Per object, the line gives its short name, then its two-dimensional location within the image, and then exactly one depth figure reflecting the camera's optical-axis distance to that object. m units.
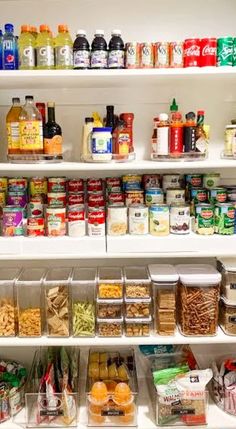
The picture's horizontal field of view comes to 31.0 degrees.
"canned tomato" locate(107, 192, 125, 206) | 1.71
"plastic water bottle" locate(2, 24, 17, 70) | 1.54
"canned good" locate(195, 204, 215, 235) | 1.64
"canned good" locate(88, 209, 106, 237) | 1.64
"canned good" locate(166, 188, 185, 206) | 1.69
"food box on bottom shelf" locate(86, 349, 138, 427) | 1.68
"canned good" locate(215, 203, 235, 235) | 1.64
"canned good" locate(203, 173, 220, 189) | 1.78
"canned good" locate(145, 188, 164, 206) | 1.69
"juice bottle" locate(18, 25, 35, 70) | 1.54
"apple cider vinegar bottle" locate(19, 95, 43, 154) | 1.58
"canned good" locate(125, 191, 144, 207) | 1.71
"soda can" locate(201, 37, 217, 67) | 1.54
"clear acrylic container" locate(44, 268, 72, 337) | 1.70
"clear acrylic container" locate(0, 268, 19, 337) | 1.71
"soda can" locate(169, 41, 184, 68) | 1.55
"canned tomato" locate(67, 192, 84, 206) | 1.68
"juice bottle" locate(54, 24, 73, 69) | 1.54
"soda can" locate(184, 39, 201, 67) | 1.54
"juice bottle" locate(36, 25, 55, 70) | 1.54
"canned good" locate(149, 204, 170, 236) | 1.63
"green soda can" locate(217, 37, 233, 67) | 1.55
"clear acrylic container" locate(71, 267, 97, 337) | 1.71
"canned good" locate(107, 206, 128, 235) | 1.64
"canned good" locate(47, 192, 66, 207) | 1.66
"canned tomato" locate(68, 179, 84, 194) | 1.72
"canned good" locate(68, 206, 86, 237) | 1.64
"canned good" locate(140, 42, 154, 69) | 1.55
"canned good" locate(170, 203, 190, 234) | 1.65
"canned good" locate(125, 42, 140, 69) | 1.55
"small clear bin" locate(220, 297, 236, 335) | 1.70
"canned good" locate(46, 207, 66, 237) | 1.63
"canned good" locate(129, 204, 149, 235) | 1.64
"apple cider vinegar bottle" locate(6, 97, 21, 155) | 1.62
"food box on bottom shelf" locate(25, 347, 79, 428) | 1.71
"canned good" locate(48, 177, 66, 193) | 1.71
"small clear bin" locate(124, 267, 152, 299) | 1.70
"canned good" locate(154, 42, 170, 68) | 1.55
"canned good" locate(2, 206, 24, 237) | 1.63
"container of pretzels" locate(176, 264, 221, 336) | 1.68
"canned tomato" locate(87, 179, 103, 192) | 1.73
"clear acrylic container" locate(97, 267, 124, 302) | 1.70
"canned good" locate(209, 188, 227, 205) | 1.67
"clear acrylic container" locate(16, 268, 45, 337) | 1.70
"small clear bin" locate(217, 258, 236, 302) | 1.70
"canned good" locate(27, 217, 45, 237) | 1.66
